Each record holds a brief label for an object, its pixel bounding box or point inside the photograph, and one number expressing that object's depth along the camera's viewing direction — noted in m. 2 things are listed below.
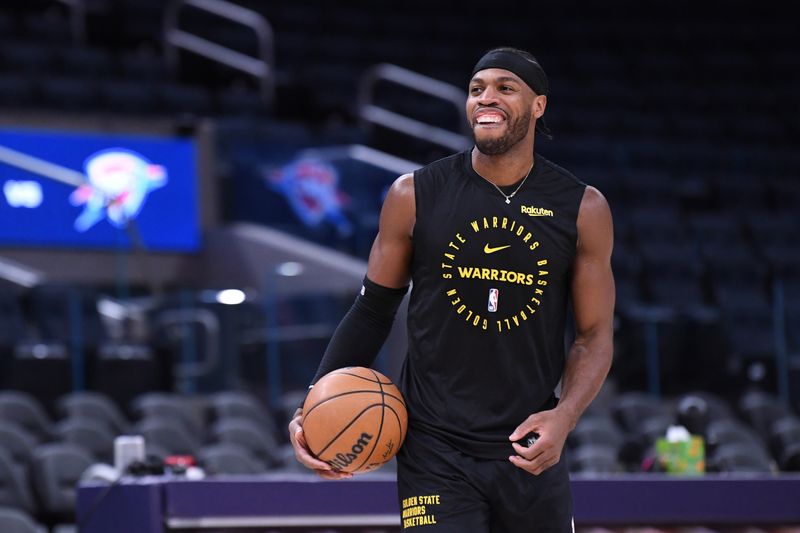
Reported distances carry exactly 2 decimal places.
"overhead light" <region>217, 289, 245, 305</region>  17.32
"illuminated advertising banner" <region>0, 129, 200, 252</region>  19.90
